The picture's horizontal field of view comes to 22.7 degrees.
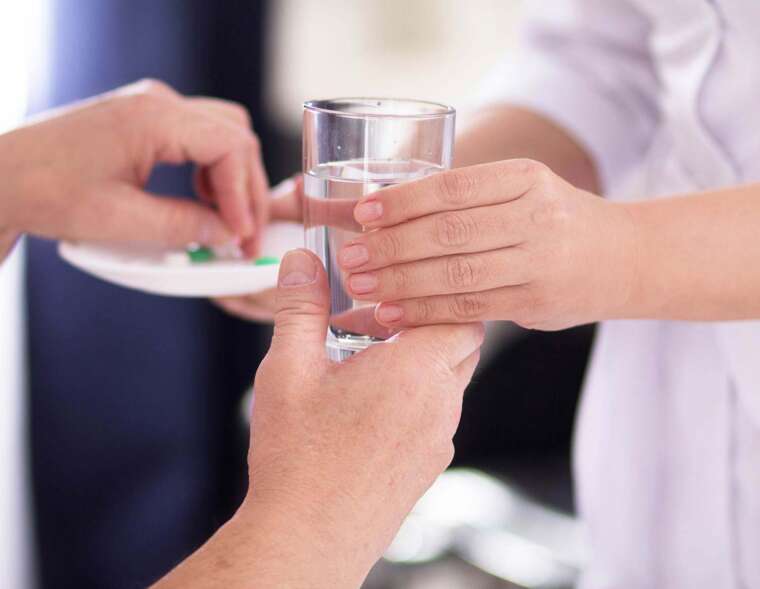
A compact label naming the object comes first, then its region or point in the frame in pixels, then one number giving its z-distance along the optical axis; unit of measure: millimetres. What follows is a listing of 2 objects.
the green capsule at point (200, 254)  1062
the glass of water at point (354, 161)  869
